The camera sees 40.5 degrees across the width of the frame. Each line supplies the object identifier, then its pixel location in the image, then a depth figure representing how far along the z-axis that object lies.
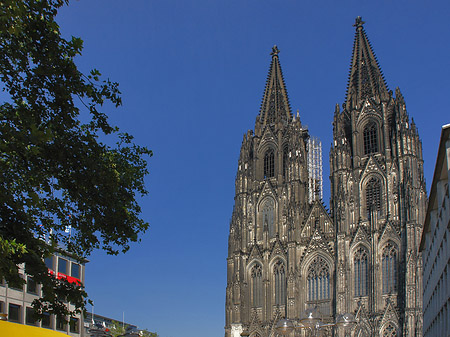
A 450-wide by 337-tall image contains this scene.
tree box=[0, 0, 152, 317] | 13.19
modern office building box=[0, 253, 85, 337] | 38.19
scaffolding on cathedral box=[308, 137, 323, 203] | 80.62
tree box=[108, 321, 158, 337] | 51.91
